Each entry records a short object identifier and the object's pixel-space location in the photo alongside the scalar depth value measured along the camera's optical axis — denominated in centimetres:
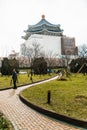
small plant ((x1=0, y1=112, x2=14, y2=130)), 287
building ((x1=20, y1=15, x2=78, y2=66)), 5563
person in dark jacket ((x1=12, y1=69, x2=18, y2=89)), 923
